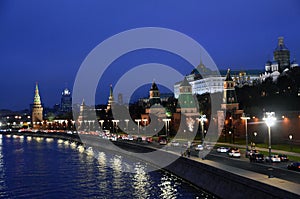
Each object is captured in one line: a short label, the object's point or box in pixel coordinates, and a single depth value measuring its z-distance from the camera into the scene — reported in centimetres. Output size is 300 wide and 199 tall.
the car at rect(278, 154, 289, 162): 4425
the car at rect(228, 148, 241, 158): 5075
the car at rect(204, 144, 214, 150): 6255
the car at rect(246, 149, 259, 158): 4847
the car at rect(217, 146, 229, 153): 5757
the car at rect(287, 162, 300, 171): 3652
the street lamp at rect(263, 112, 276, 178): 4128
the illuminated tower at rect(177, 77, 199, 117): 11856
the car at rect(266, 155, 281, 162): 4381
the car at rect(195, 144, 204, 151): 6003
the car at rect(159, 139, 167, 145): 7583
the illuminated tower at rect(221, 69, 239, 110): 10257
